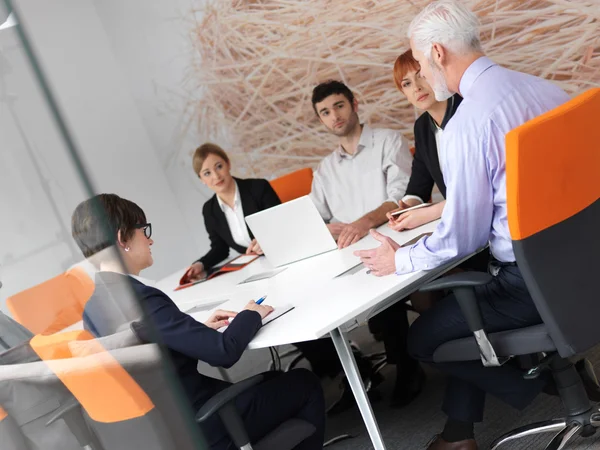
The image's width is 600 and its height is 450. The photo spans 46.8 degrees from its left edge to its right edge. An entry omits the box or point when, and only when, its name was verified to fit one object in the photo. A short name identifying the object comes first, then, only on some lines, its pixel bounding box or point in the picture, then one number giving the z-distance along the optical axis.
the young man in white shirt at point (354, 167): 3.54
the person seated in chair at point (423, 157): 2.77
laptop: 2.82
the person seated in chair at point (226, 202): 3.72
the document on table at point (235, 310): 2.14
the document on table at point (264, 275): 2.89
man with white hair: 1.93
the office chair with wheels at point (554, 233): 1.68
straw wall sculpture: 4.15
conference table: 1.92
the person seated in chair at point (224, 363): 1.89
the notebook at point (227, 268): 3.36
